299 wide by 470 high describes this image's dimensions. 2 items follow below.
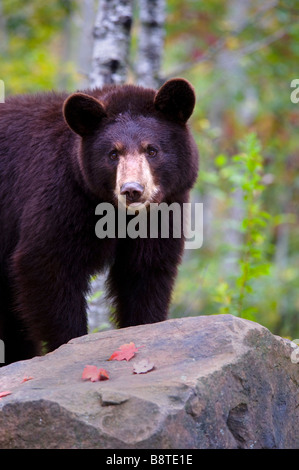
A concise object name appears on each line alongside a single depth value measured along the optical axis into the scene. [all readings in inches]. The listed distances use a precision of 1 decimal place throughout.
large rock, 224.5
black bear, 328.8
